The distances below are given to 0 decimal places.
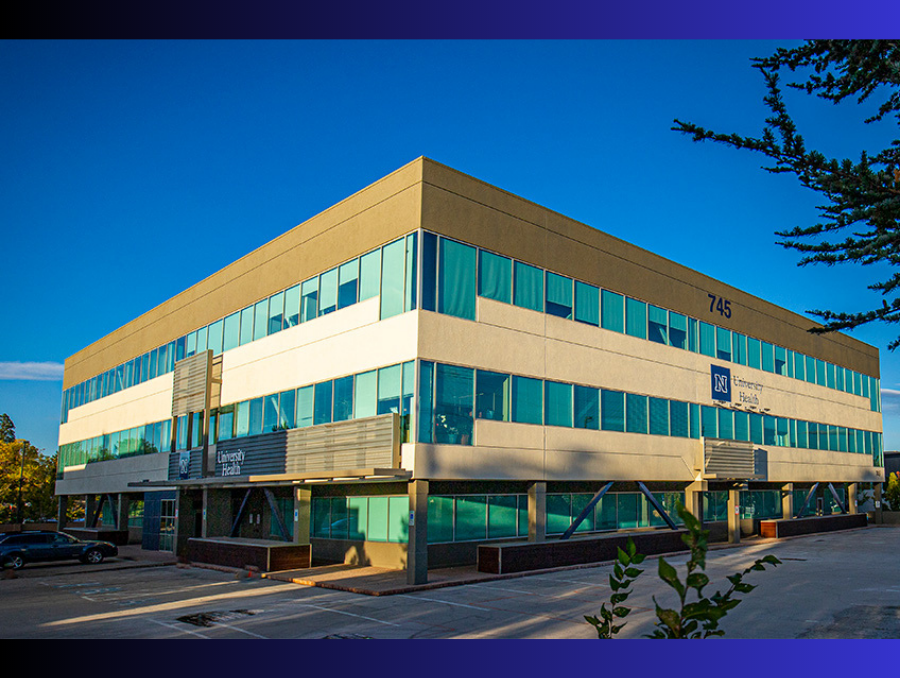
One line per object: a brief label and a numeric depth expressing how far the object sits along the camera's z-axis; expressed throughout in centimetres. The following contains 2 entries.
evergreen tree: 655
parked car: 3147
